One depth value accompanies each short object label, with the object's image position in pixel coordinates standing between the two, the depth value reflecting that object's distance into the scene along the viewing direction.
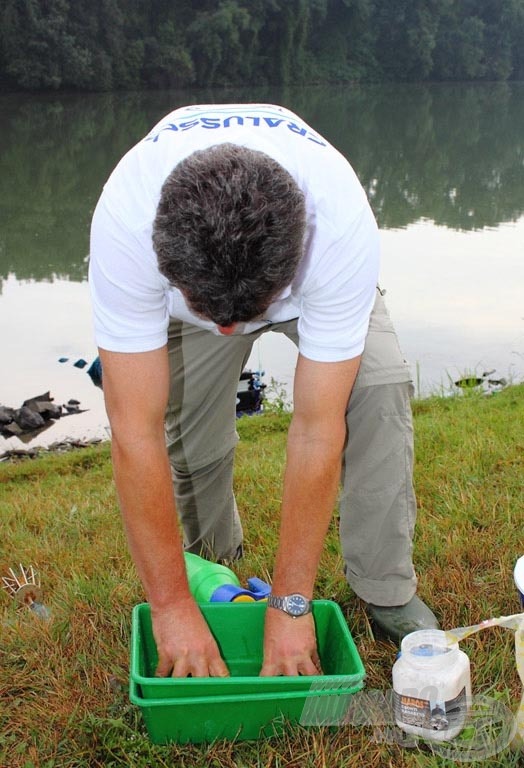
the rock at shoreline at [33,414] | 7.54
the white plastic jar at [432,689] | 1.99
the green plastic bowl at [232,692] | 1.90
